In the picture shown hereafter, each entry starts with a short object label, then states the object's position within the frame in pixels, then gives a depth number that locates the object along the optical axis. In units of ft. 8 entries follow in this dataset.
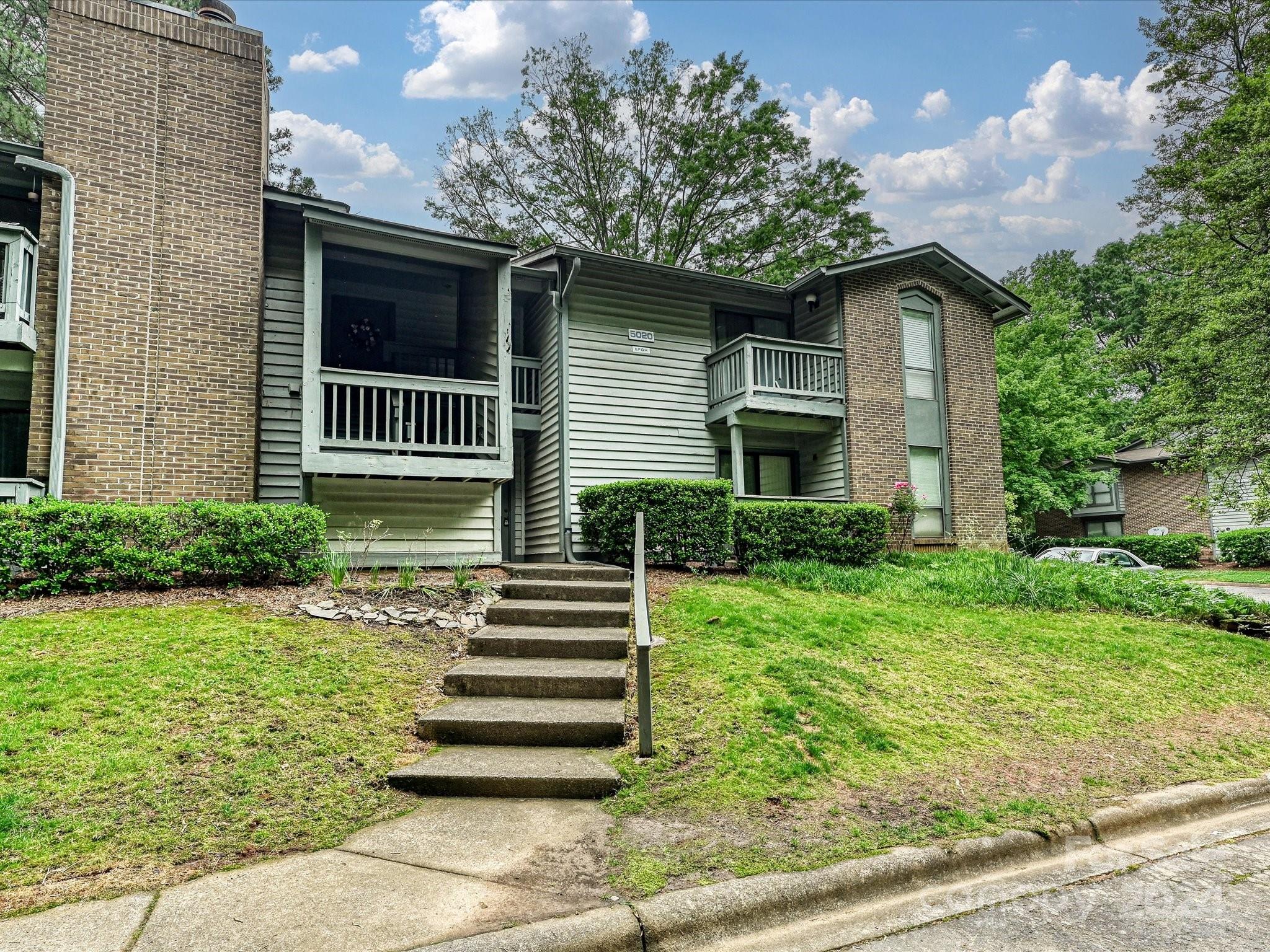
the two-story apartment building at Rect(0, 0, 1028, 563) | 29.22
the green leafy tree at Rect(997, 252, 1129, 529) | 72.69
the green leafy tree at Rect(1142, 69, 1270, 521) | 41.29
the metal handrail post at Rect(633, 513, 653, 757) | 14.20
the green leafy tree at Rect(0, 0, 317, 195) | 54.60
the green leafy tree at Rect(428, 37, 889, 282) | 74.02
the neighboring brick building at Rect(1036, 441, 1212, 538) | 86.28
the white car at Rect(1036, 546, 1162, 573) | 49.26
